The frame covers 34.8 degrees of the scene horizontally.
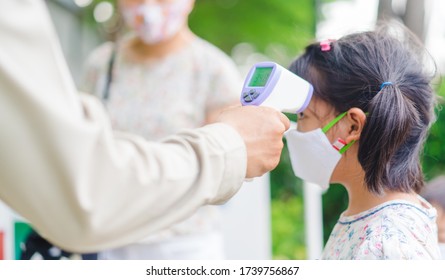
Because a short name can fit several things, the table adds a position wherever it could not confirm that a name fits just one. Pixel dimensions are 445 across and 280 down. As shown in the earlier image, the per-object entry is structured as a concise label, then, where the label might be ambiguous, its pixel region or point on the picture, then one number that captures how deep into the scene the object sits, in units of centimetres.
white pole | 408
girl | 190
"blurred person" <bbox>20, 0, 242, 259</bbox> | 299
